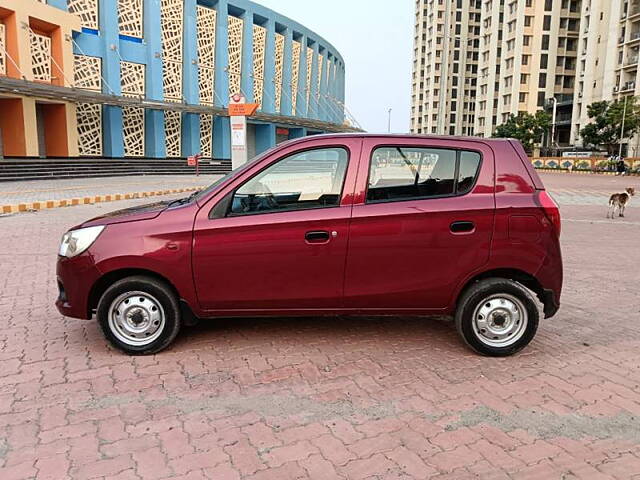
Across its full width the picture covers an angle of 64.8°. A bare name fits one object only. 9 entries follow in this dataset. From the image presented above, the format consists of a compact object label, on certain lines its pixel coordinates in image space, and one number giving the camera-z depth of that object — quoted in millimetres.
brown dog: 14016
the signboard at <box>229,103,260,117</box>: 16406
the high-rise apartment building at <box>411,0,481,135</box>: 106312
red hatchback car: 3984
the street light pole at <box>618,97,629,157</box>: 51141
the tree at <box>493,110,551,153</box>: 66688
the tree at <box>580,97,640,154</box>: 51062
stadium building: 26328
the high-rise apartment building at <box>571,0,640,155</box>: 59562
